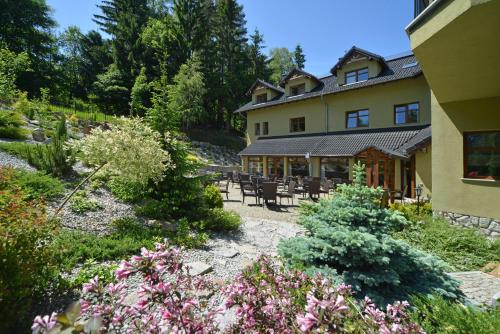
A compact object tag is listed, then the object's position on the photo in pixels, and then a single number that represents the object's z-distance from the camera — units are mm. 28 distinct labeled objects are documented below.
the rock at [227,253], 5420
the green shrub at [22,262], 2428
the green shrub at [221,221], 7066
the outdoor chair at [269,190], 11195
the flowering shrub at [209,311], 1457
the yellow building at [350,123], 13636
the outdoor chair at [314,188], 12594
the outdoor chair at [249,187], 12049
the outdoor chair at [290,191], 12173
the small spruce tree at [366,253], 3160
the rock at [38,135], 11773
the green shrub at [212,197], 8384
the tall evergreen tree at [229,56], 33969
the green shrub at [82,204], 6221
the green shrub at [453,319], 2199
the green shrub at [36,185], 6047
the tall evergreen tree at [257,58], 36594
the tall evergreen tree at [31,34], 28500
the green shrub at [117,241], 4066
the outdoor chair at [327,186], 13689
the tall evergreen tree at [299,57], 49625
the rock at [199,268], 4296
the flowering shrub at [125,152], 5531
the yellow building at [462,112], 4645
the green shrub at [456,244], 5746
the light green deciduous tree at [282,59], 47688
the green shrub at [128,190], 7273
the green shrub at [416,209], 8420
